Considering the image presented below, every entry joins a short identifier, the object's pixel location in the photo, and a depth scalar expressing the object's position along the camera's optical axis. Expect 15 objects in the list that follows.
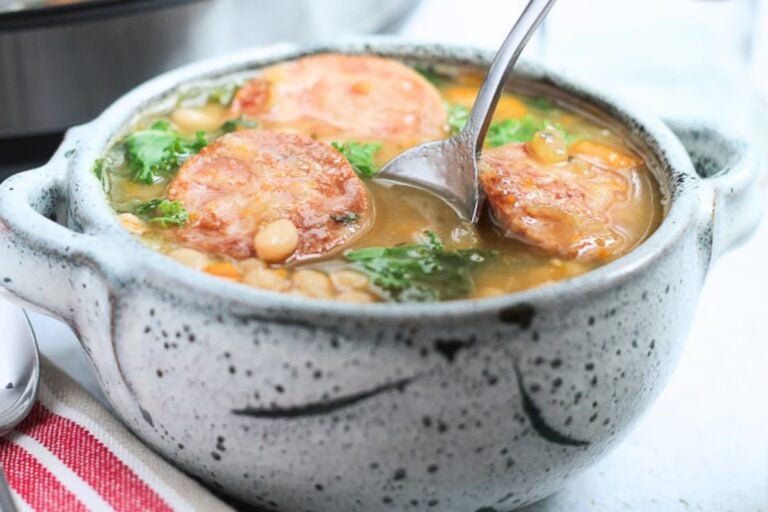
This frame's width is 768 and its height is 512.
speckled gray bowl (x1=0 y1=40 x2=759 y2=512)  0.31
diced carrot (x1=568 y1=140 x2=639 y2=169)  0.39
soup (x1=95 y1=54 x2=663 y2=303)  0.35
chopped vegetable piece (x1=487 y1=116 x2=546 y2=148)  0.41
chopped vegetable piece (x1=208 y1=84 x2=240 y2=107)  0.42
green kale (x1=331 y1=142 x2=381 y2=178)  0.39
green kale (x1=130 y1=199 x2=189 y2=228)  0.36
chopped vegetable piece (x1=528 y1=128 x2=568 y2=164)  0.39
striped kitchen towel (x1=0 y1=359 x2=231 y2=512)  0.35
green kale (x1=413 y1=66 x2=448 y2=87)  0.44
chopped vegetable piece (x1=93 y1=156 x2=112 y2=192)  0.37
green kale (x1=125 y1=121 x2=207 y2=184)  0.38
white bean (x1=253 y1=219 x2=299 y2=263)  0.35
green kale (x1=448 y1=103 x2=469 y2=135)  0.41
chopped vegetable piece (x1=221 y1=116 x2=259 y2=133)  0.41
